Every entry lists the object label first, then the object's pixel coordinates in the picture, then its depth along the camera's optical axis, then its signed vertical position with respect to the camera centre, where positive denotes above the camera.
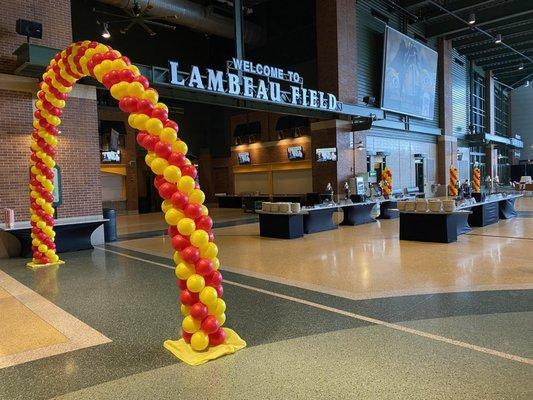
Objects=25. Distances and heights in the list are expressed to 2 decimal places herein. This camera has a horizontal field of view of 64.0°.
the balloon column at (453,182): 17.56 -0.11
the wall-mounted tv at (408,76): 17.42 +4.63
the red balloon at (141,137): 3.74 +0.47
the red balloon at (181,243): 3.61 -0.46
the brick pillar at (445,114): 22.17 +3.48
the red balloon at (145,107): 3.82 +0.74
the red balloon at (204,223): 3.70 -0.30
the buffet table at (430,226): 8.65 -0.95
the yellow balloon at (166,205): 3.68 -0.14
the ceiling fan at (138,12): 12.78 +5.44
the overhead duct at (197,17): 13.87 +6.24
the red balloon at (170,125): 3.81 +0.58
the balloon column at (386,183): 15.79 -0.05
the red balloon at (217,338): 3.57 -1.26
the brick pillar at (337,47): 15.35 +5.01
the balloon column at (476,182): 17.71 -0.14
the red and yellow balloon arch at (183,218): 3.54 -0.26
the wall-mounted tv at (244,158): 20.23 +1.40
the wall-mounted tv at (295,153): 17.52 +1.34
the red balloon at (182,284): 3.63 -0.81
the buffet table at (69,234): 8.27 -0.83
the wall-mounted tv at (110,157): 18.33 +1.49
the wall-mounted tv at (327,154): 15.74 +1.11
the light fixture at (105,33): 11.80 +4.40
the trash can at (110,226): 10.20 -0.85
